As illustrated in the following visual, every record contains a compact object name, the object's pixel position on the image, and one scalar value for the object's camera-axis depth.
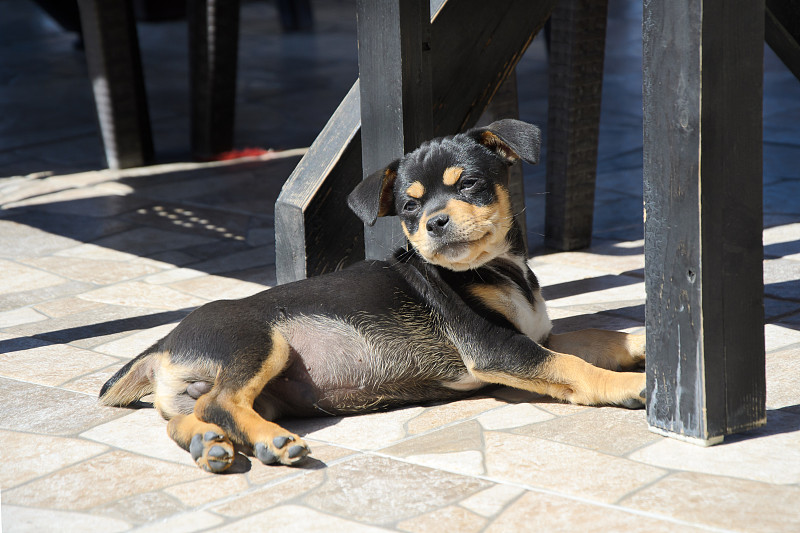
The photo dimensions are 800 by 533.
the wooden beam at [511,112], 5.67
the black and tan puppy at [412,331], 3.58
